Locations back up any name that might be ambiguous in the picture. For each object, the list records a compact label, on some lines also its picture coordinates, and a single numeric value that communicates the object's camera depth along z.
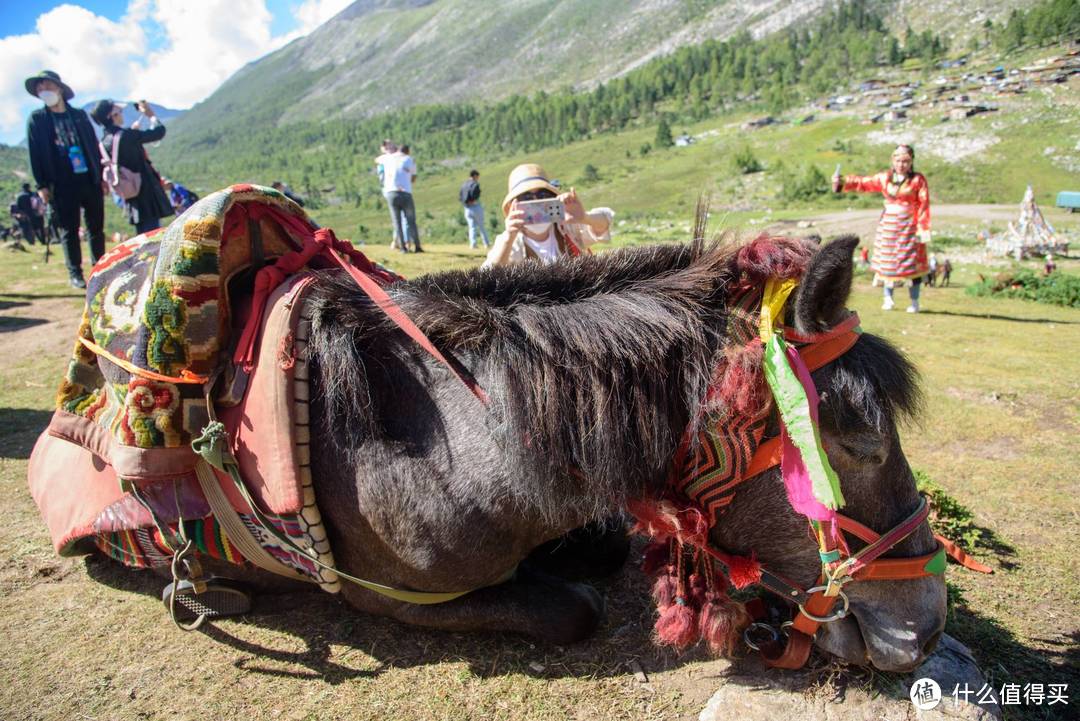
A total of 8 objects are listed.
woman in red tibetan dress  7.95
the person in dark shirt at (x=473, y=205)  14.16
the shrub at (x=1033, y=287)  9.15
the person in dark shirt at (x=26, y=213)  19.02
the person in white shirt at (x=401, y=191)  11.98
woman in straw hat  4.27
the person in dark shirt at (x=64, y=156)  7.09
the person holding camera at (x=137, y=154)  7.48
